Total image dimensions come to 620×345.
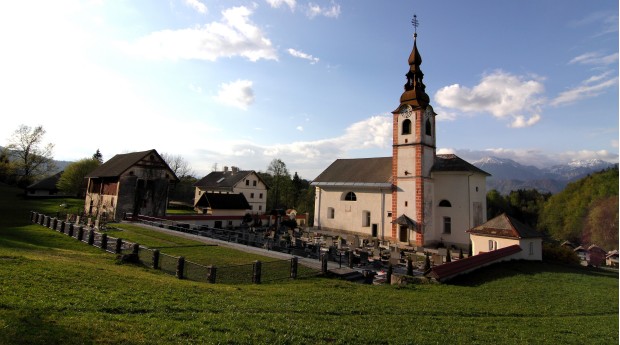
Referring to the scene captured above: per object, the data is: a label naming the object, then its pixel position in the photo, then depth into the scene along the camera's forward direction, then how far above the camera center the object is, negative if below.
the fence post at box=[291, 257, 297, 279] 14.90 -2.78
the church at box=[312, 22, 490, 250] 31.77 +2.09
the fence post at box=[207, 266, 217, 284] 13.22 -2.89
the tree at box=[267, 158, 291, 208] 75.75 +6.32
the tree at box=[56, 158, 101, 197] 60.81 +3.09
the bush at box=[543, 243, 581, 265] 26.67 -3.05
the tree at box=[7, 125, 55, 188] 54.19 +6.08
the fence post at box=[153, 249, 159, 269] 15.08 -2.70
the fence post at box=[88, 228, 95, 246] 20.91 -2.57
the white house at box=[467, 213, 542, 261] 23.72 -1.64
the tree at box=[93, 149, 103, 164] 92.12 +11.71
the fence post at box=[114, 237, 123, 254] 18.27 -2.62
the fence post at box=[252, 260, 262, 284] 13.65 -2.85
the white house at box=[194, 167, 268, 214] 55.50 +3.12
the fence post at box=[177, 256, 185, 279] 13.57 -2.67
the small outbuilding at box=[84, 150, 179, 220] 35.97 +1.34
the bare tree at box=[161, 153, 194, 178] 78.19 +7.27
